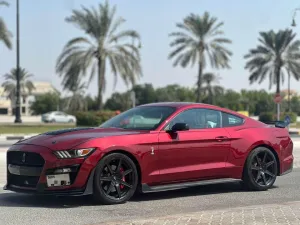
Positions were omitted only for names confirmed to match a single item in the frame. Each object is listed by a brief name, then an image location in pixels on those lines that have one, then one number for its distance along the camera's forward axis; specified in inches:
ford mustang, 271.0
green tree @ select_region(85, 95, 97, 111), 3959.9
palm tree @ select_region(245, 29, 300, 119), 2009.1
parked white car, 2341.3
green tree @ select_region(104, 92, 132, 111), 3627.0
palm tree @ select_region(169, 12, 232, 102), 1882.4
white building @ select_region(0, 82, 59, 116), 4588.8
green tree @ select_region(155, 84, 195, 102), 4010.8
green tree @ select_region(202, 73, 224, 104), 3272.9
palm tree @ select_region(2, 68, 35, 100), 3373.5
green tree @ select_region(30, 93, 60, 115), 4256.9
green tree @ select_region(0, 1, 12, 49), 1563.7
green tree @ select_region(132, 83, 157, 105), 4094.5
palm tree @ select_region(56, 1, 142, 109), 1632.6
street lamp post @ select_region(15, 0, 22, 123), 1678.2
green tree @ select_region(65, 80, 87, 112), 3710.6
